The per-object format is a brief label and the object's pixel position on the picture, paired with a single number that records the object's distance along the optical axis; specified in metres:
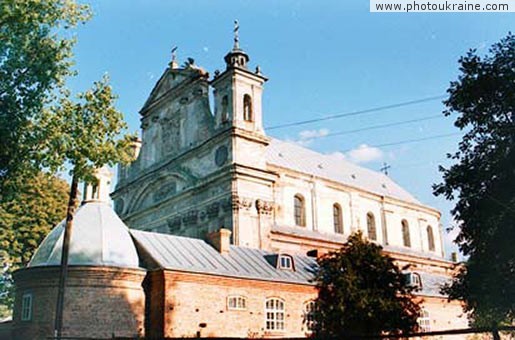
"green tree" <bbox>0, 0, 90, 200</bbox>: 17.67
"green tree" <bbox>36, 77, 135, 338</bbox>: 18.67
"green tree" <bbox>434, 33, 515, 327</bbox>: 17.41
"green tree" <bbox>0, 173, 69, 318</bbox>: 36.78
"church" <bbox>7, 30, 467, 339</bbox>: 23.17
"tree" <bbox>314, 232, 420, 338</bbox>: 21.44
